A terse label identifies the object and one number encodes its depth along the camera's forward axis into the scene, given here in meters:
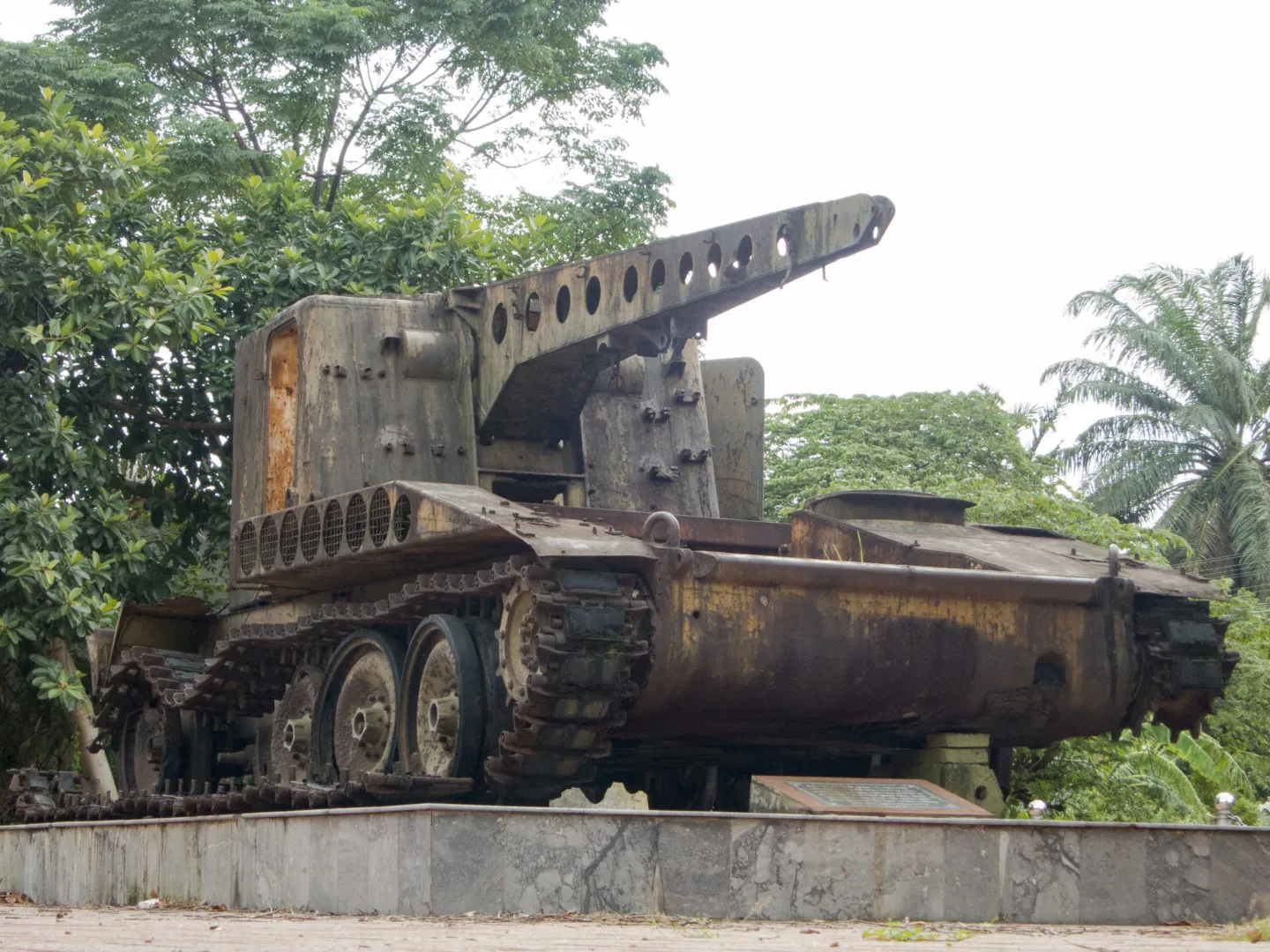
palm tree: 35.50
